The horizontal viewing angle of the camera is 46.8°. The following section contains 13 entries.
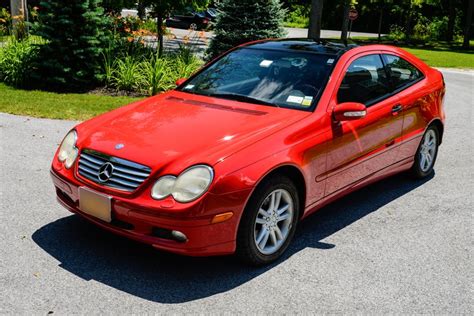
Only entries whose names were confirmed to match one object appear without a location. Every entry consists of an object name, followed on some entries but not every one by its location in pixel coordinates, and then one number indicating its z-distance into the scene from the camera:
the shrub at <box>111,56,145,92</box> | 11.31
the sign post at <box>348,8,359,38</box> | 30.69
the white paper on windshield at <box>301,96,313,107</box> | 4.68
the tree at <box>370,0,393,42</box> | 39.37
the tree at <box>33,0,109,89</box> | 11.29
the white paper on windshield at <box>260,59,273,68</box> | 5.17
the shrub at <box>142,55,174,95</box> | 11.15
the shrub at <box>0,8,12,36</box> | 13.51
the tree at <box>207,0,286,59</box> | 15.23
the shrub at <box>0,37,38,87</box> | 11.55
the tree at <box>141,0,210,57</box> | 14.29
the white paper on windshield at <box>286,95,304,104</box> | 4.73
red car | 3.73
